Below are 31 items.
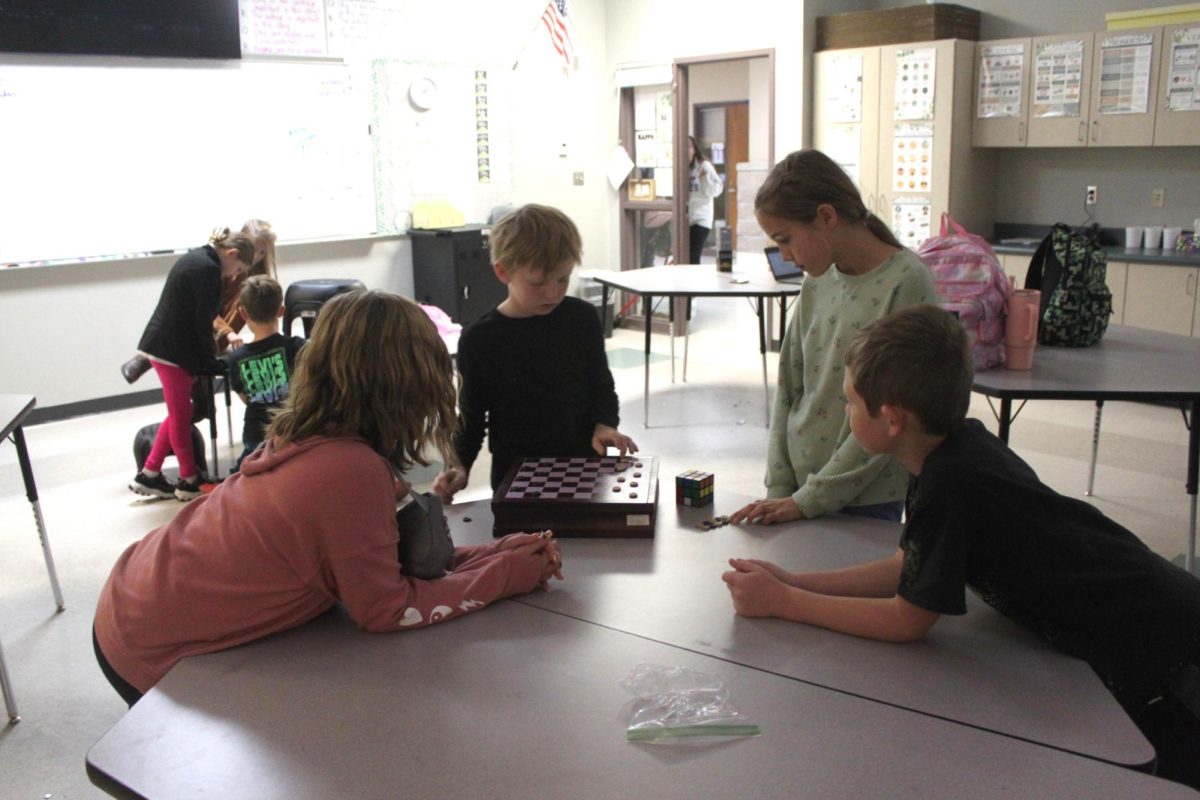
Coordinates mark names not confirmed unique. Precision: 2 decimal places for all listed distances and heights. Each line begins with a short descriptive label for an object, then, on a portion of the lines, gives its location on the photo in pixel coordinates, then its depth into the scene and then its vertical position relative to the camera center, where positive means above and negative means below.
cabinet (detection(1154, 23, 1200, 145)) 5.14 +0.45
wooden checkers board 1.71 -0.54
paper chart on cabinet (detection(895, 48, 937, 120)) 5.91 +0.58
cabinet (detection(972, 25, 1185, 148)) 5.22 +0.49
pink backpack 2.95 -0.33
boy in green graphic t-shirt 3.74 -0.62
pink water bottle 2.99 -0.44
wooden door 10.98 +0.43
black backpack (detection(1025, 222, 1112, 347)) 3.26 -0.37
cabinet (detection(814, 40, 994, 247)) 5.92 +0.31
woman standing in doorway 7.32 -0.03
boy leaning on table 1.30 -0.49
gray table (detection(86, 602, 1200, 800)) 1.05 -0.62
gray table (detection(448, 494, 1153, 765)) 1.17 -0.61
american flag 7.21 +1.17
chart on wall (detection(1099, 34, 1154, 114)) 5.29 +0.55
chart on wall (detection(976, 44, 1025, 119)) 5.80 +0.57
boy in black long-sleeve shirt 2.10 -0.39
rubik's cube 1.86 -0.56
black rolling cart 6.57 -0.52
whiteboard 5.16 +0.25
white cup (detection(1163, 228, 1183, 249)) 5.55 -0.33
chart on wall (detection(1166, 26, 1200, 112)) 5.12 +0.53
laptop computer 5.09 -0.44
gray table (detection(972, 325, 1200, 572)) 2.74 -0.57
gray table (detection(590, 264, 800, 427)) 4.77 -0.48
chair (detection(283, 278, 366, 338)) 4.67 -0.48
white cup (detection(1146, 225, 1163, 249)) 5.61 -0.34
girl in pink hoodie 1.33 -0.44
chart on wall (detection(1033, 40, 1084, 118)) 5.54 +0.55
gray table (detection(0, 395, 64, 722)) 2.65 -0.72
